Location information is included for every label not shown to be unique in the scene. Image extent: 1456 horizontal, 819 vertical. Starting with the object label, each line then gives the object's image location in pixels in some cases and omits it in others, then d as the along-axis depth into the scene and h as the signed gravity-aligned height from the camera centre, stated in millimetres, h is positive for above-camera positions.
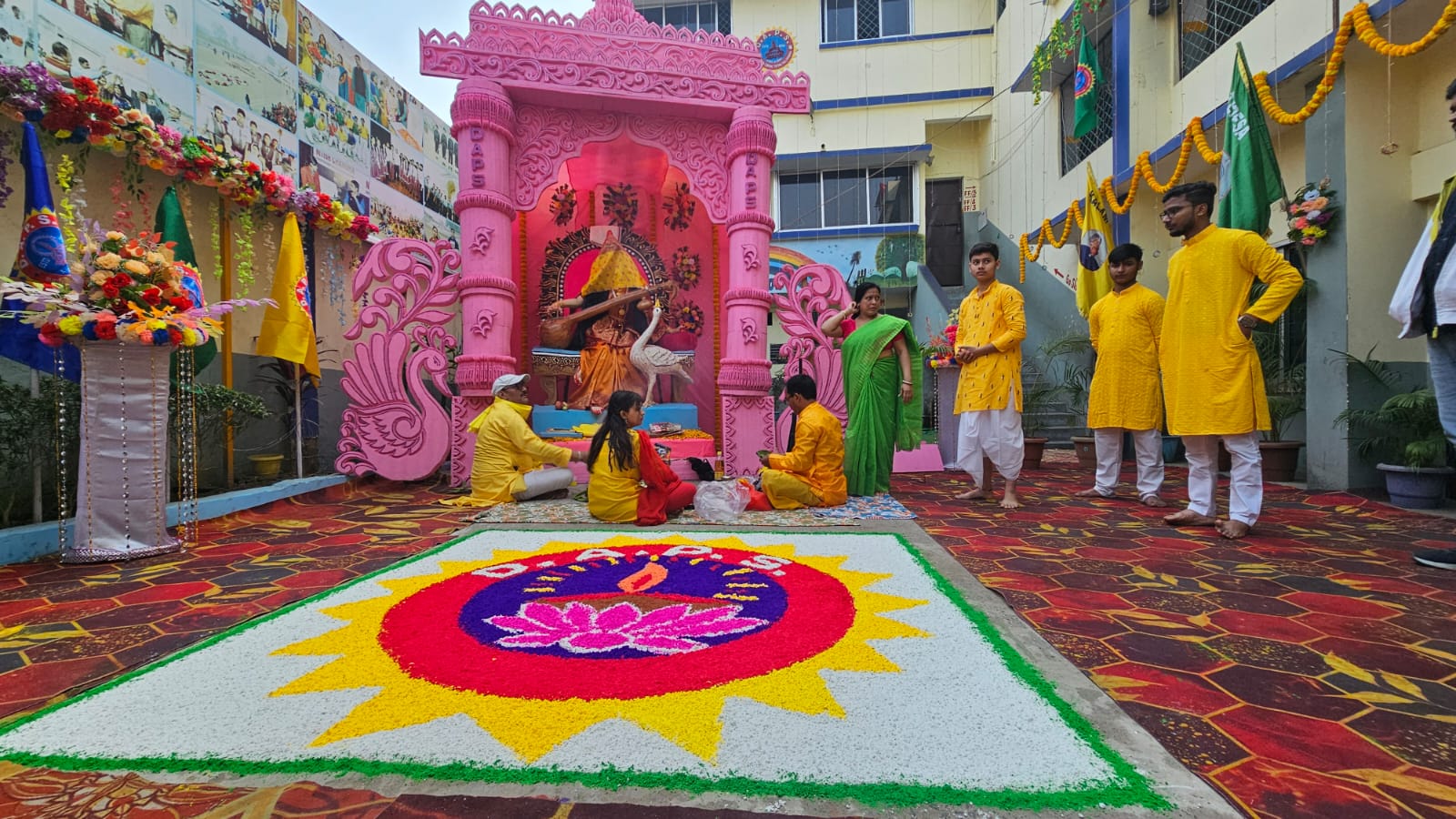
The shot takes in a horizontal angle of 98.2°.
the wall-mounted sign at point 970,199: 13750 +4322
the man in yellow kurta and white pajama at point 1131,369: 4617 +193
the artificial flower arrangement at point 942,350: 7380 +575
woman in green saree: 5137 +26
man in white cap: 4738 -399
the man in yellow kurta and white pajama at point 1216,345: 3514 +285
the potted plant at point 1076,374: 7625 +306
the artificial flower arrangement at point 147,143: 3979 +1963
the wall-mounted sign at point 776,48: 13914 +7793
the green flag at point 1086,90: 8711 +4250
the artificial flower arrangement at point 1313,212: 5152 +1492
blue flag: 3453 +763
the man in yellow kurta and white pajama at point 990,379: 4770 +142
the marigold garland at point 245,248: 5812 +1465
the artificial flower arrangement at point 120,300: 3125 +557
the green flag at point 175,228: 5008 +1427
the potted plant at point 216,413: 4512 -58
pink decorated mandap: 5645 +1555
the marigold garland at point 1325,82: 3996 +2412
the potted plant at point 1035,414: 7426 -241
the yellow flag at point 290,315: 5504 +799
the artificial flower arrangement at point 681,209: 7707 +2342
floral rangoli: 1307 -764
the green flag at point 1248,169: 5215 +1900
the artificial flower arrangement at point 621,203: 7676 +2420
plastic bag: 4098 -673
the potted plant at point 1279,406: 5766 -115
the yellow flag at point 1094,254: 8039 +1819
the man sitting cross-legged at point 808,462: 4445 -453
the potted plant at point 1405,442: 4406 -370
